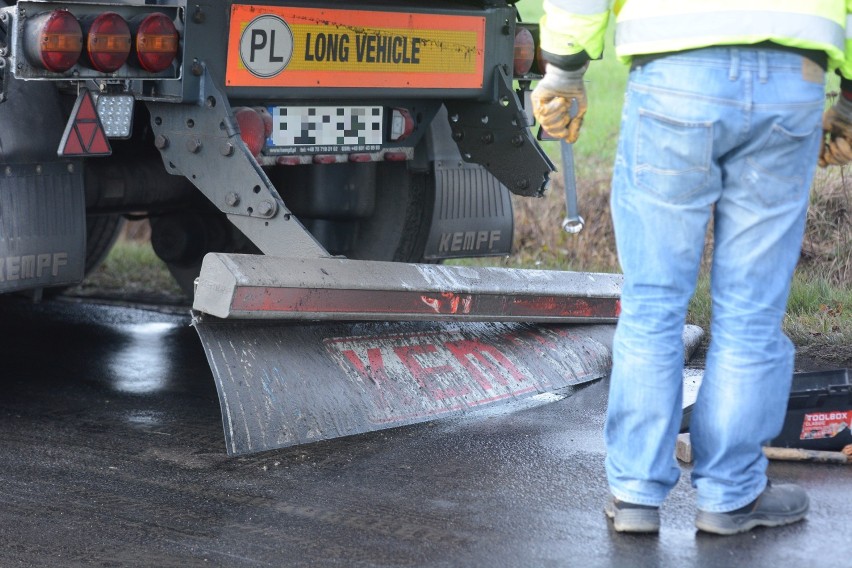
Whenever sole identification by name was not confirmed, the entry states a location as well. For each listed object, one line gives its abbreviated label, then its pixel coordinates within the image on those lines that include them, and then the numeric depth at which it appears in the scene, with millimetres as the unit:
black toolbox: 6359
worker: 4984
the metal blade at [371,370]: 6740
